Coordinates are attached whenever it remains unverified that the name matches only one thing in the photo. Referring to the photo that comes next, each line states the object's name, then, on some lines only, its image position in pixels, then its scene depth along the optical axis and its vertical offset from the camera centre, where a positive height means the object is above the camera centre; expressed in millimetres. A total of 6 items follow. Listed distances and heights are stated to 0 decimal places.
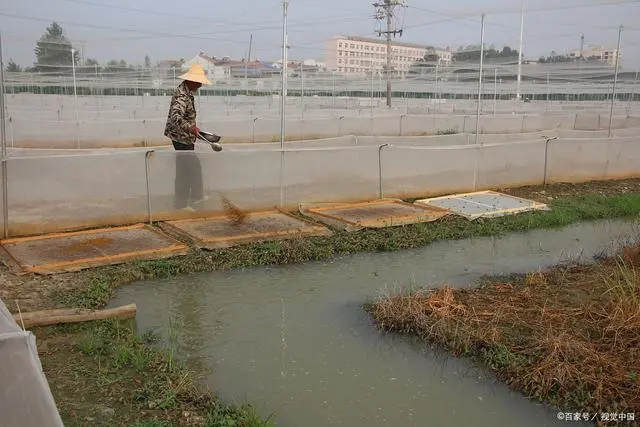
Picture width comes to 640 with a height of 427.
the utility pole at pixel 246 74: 21811 +1283
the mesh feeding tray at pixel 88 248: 5664 -1457
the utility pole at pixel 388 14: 29531 +4832
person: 7398 -352
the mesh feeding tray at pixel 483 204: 8383 -1418
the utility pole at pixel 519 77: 22122 +1213
